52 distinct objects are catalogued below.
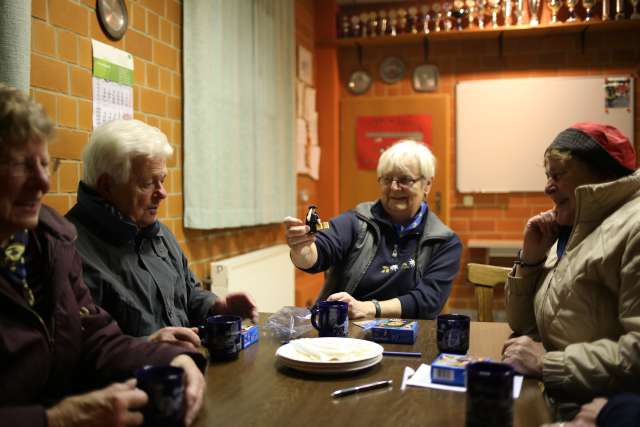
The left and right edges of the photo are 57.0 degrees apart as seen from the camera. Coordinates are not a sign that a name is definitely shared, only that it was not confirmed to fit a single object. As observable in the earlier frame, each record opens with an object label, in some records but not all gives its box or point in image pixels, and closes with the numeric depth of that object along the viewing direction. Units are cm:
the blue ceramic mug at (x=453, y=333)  141
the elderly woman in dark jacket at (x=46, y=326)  94
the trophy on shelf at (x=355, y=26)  485
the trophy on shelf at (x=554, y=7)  443
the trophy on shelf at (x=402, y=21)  473
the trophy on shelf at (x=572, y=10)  437
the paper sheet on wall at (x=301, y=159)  449
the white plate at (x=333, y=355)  123
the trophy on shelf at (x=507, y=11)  455
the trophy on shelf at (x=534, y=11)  448
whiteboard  460
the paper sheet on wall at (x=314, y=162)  477
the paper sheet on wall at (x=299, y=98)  446
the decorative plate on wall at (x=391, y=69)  494
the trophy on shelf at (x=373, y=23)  480
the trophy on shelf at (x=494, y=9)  454
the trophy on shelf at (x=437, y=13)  466
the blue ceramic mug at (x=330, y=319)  155
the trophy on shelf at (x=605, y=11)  437
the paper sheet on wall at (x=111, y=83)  217
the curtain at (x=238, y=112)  284
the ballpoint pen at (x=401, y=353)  142
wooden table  102
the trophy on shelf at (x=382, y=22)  478
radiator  297
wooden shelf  442
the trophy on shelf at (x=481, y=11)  457
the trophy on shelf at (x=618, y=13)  434
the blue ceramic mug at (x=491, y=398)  93
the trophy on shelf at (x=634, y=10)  431
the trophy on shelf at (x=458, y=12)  457
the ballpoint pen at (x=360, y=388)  113
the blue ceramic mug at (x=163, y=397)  95
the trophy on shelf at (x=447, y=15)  464
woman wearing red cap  117
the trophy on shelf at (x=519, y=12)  452
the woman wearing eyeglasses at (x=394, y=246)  224
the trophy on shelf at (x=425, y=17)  467
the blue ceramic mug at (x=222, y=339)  136
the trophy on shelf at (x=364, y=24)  483
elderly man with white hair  149
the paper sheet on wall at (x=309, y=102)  465
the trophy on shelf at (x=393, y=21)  476
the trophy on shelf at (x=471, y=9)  458
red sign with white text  486
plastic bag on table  160
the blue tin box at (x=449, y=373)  118
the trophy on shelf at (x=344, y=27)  488
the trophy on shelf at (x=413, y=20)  472
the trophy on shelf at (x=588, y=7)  436
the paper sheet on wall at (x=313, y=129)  478
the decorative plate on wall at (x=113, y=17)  220
